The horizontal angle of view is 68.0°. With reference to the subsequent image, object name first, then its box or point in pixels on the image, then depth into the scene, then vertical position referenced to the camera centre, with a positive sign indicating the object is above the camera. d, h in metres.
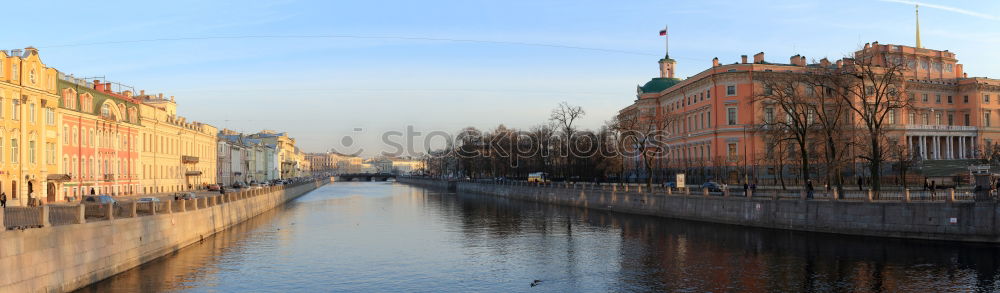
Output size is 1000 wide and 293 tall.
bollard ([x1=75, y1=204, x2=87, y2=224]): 25.00 -1.50
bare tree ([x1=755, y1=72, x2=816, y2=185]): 51.31 +3.86
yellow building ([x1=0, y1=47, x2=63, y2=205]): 47.44 +2.92
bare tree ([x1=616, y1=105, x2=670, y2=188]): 76.01 +3.40
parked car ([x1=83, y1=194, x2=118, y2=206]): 44.69 -1.79
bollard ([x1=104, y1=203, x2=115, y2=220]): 27.81 -1.57
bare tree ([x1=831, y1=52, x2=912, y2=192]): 45.44 +4.54
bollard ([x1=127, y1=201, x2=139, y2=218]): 30.24 -1.64
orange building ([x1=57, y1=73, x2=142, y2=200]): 60.12 +2.73
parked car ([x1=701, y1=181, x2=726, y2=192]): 60.57 -2.28
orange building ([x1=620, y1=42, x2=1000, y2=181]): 88.31 +5.55
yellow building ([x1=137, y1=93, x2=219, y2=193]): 80.00 +2.23
